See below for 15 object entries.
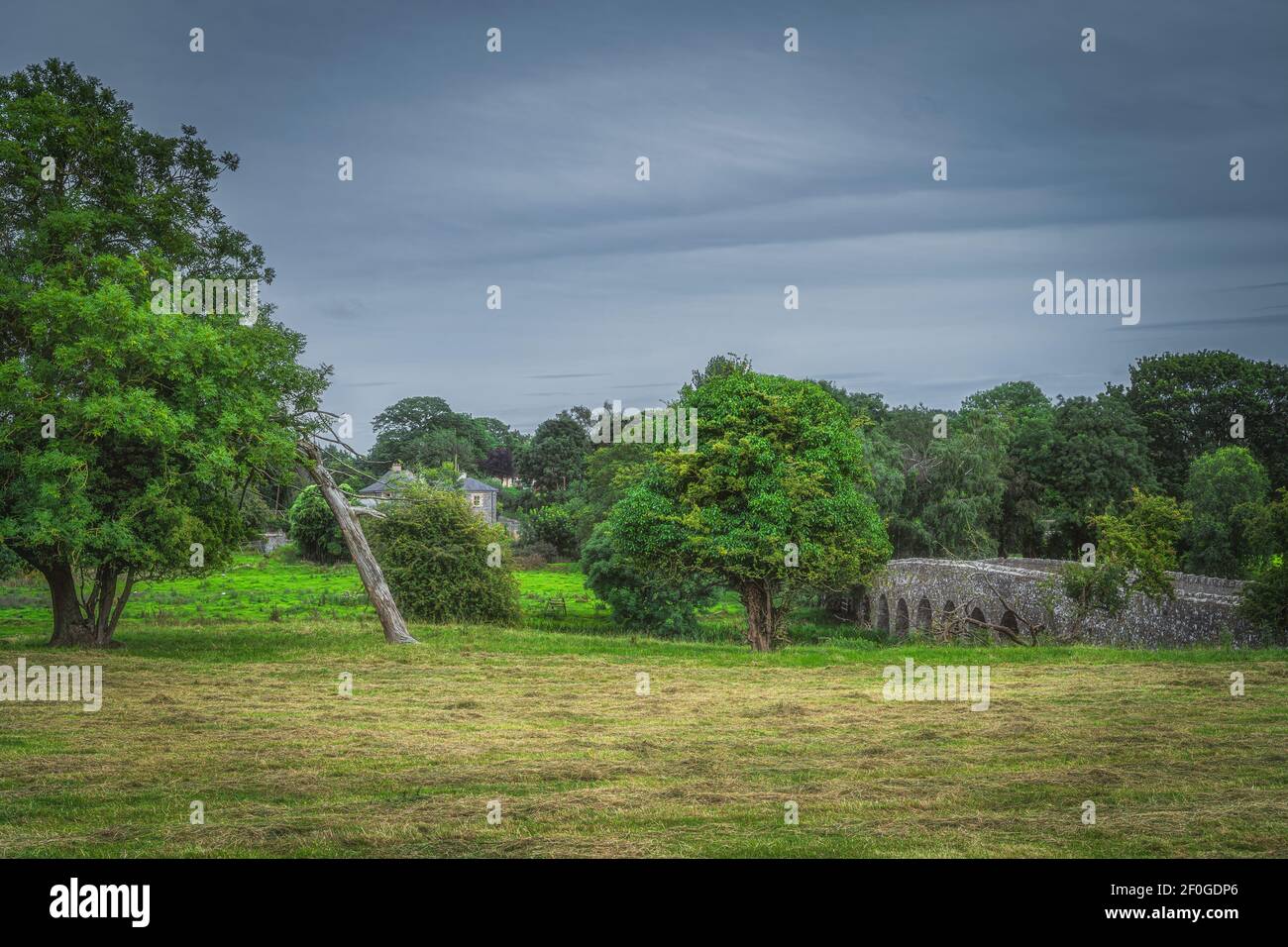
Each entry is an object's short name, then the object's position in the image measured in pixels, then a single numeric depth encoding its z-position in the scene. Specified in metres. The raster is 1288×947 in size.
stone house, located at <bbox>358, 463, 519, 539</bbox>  95.56
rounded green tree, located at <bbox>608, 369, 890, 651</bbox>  28.27
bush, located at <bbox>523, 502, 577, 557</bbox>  84.25
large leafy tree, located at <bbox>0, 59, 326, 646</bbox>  22.50
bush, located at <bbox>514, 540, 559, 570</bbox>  81.89
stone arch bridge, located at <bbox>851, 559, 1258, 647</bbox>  27.09
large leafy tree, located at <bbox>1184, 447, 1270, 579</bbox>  51.75
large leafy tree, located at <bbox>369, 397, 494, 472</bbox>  118.56
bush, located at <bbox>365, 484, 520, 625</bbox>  38.88
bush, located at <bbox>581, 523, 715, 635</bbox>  43.72
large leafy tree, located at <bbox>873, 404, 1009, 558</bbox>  56.72
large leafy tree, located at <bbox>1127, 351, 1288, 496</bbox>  68.19
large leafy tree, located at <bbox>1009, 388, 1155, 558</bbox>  65.31
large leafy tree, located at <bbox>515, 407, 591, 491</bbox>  105.31
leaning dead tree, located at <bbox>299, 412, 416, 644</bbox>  28.19
